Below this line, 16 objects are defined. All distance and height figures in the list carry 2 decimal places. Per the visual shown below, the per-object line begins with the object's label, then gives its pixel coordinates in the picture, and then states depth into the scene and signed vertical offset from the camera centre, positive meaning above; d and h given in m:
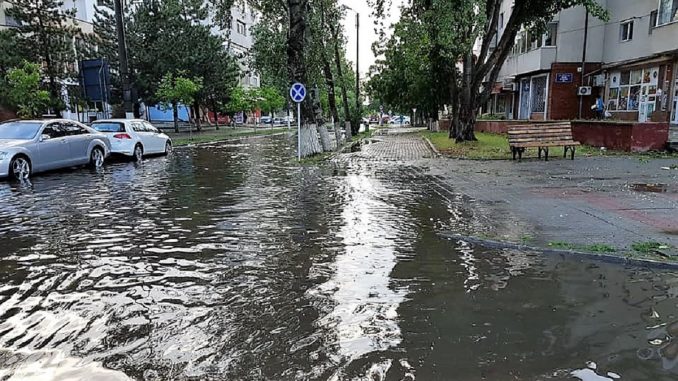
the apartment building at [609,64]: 25.92 +2.70
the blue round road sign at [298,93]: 15.95 +0.56
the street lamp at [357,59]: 37.78 +3.88
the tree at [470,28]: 17.25 +2.95
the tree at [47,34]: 27.88 +4.44
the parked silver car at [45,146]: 12.43 -0.90
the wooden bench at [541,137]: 15.46 -0.85
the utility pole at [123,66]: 21.08 +1.94
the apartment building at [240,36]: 68.50 +10.74
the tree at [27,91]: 22.24 +0.98
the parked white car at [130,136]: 17.91 -0.88
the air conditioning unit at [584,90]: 32.06 +1.16
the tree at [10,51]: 27.92 +3.41
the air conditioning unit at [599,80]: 32.28 +1.83
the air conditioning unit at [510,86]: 40.53 +1.85
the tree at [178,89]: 31.88 +1.41
